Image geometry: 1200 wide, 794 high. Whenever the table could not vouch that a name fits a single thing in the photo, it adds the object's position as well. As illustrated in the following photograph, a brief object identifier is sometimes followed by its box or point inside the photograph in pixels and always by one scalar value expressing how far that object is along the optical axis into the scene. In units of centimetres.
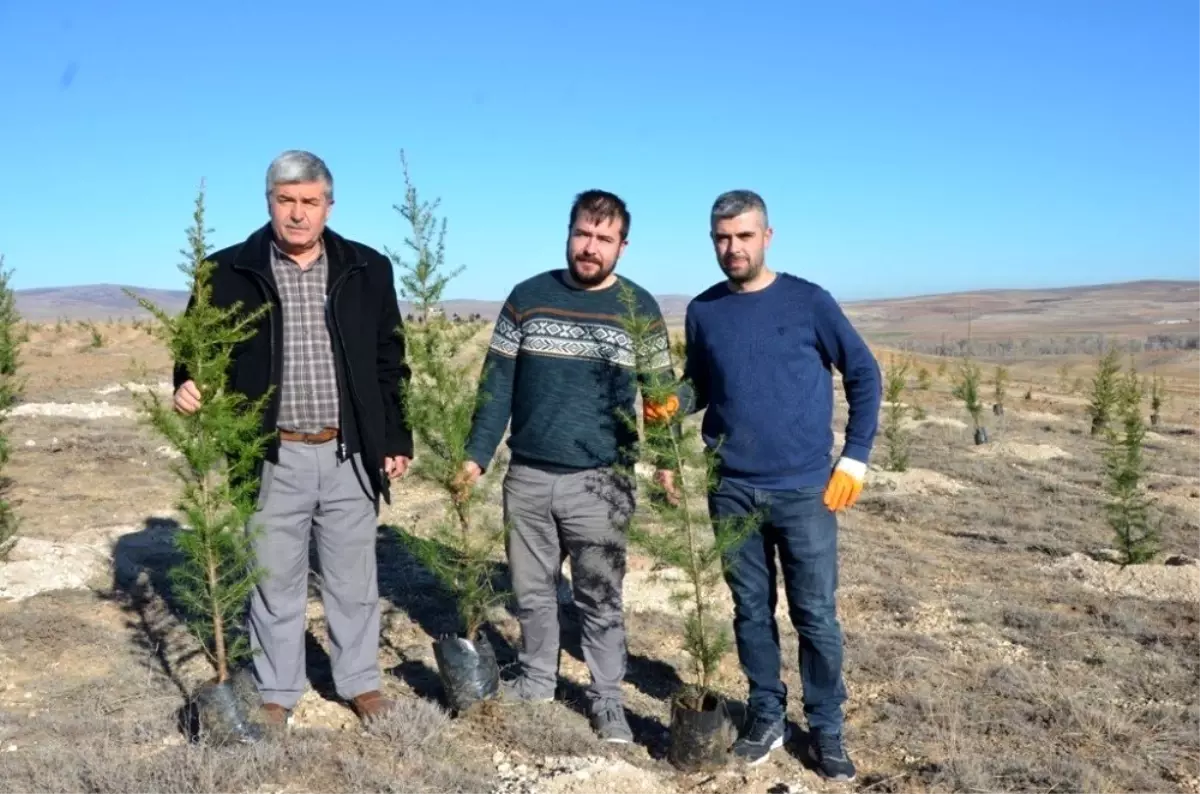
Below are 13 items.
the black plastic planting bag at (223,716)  365
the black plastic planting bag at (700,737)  378
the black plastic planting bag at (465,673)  411
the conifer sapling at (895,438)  1206
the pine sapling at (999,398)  1990
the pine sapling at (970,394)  1572
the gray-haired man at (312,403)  372
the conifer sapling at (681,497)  372
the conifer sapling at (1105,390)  1518
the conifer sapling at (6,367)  649
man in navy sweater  367
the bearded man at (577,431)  382
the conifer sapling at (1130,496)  746
